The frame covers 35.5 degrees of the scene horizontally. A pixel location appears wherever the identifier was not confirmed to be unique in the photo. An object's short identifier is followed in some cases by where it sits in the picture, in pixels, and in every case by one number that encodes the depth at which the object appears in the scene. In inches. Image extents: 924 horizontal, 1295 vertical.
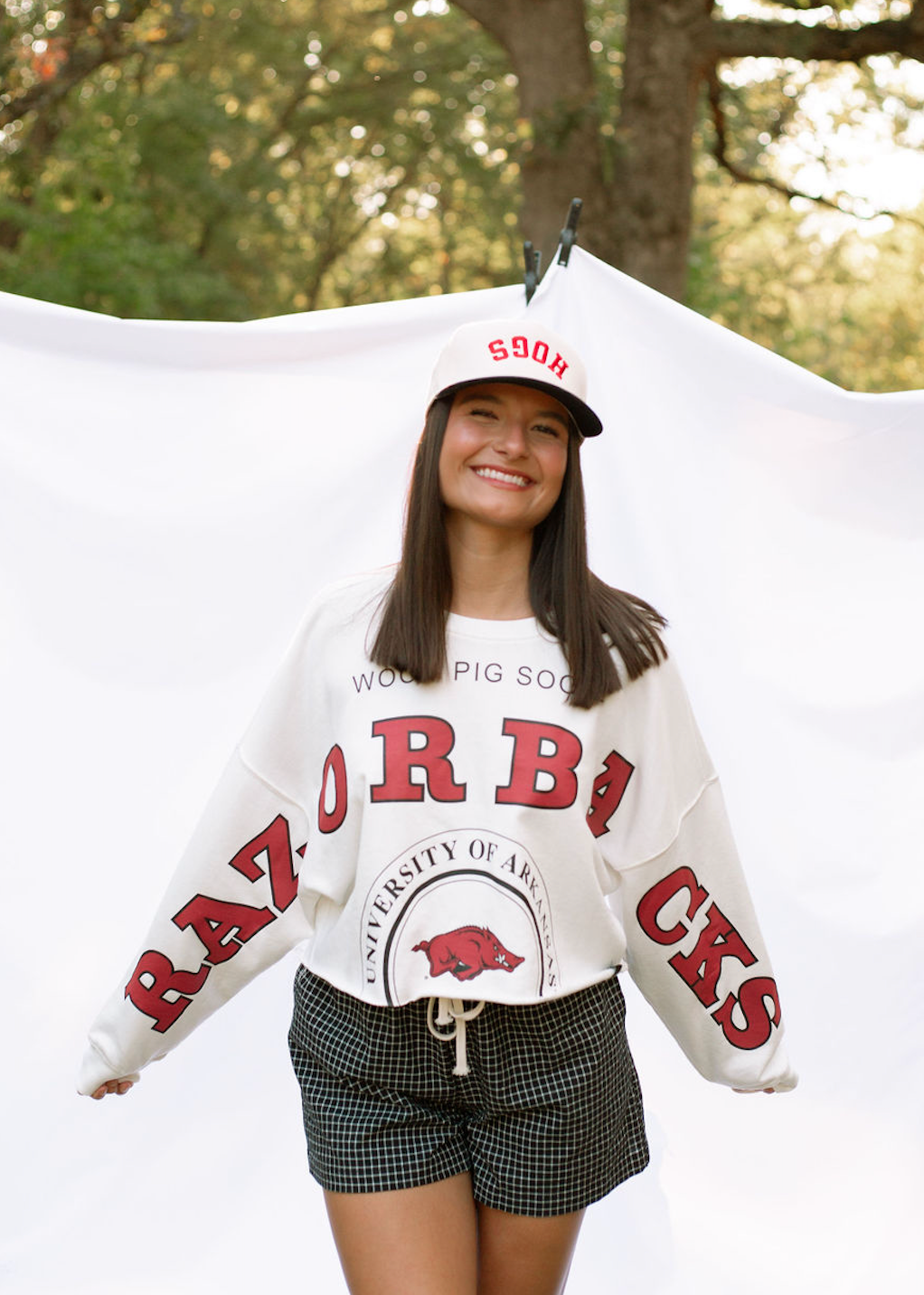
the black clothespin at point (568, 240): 138.0
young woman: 91.0
